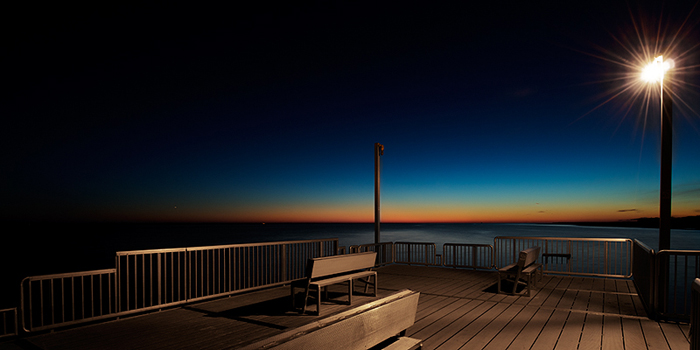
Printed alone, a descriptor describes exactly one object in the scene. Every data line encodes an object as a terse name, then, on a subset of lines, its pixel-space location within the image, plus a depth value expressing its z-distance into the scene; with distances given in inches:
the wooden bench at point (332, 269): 233.6
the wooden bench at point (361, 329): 82.6
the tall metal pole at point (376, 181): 446.9
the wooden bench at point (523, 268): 293.3
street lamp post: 237.1
